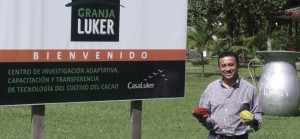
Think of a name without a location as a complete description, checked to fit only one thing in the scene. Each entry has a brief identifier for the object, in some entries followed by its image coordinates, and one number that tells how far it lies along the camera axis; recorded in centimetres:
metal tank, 1411
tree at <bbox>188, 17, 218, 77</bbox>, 2725
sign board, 572
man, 591
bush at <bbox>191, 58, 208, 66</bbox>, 3021
